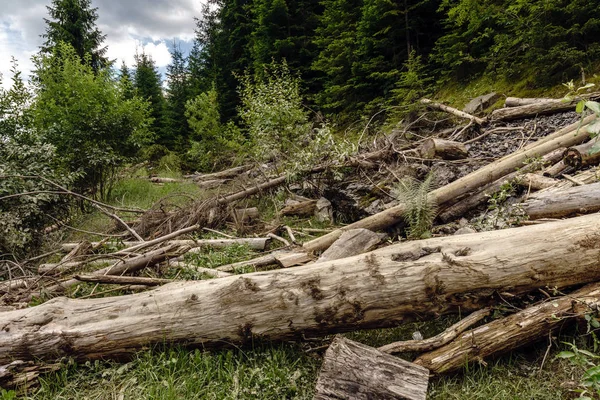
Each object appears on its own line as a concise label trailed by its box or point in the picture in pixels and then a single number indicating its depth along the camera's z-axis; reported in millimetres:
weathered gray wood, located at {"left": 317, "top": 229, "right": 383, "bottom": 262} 4016
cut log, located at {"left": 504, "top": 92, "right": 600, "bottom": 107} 7125
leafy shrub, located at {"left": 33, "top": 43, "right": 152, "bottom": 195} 8641
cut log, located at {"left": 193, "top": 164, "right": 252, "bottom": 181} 11962
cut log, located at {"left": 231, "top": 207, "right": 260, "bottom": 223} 6020
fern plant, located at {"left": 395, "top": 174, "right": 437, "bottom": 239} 4141
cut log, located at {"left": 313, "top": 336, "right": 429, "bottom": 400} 1967
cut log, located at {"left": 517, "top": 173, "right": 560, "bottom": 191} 4148
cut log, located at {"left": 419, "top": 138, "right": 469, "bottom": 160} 5895
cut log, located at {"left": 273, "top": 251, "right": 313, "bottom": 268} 4027
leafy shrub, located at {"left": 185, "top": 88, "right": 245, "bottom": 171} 15269
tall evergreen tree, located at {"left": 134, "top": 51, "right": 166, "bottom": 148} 24016
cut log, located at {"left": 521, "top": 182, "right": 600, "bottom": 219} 3365
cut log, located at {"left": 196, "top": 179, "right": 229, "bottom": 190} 9417
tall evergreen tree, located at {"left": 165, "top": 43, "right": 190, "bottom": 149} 23453
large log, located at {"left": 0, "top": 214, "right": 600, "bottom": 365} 2498
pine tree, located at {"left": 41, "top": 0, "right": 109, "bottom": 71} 21875
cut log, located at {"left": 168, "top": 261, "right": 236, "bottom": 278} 3957
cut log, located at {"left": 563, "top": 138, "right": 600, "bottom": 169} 4207
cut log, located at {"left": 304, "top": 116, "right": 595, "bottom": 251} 4598
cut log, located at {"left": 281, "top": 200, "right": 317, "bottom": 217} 6455
